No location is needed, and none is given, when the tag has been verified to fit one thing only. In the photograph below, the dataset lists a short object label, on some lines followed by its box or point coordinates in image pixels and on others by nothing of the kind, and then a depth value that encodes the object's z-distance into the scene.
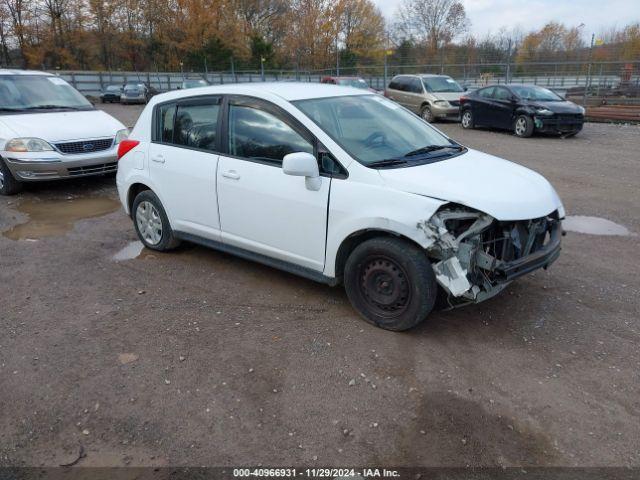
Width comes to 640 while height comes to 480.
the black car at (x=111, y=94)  32.06
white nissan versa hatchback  3.63
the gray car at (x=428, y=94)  17.89
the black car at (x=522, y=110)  14.30
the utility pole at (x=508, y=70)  22.78
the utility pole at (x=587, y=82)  20.28
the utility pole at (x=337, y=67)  31.06
